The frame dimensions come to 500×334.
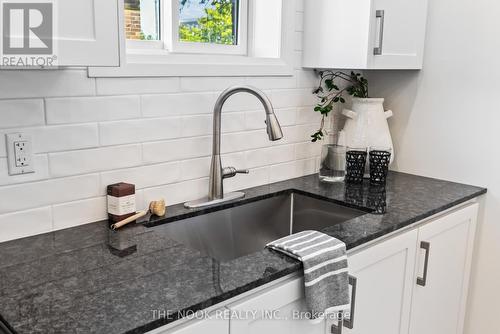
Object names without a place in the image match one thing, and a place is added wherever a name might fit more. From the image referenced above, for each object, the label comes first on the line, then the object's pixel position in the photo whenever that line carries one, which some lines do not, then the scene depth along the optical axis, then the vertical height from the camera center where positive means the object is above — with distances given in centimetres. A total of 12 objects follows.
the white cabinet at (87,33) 102 +7
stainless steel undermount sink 166 -56
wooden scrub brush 153 -46
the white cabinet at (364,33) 185 +15
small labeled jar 147 -41
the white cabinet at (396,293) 116 -66
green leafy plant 211 -8
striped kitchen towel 122 -50
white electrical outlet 129 -24
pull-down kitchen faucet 159 -28
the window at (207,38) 163 +12
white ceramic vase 213 -23
